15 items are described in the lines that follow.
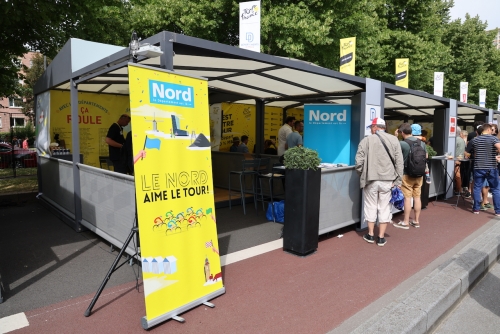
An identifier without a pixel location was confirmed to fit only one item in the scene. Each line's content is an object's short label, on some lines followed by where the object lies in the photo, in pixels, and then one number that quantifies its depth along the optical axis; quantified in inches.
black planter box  194.2
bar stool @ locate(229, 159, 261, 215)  302.4
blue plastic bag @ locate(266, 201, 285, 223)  273.1
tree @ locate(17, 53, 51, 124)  1250.7
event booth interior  183.0
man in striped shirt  294.4
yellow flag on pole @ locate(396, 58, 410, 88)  396.5
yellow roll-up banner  123.3
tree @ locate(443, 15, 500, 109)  930.1
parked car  583.8
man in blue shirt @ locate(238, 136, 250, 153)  405.0
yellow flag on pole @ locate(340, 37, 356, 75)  305.3
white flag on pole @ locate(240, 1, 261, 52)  235.6
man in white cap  213.6
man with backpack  257.4
